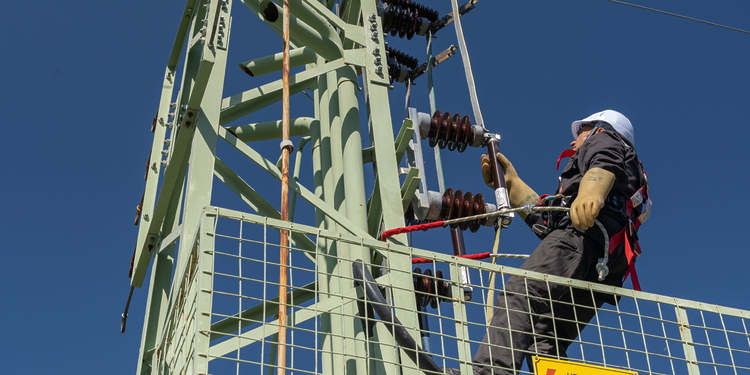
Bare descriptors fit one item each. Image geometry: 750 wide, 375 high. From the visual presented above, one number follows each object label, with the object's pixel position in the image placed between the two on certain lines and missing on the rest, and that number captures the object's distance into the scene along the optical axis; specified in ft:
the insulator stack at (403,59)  32.99
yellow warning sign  16.05
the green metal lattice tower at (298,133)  21.03
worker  18.35
